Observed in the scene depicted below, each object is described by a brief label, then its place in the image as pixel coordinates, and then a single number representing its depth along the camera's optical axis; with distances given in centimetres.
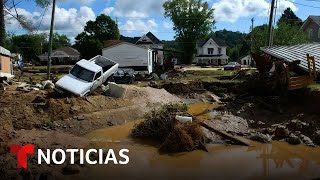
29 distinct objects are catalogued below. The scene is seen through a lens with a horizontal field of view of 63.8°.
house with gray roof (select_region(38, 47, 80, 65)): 5107
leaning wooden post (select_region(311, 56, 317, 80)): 1373
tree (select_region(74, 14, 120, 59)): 4790
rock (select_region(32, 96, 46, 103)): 1328
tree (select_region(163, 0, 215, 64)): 5408
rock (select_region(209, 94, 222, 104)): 1769
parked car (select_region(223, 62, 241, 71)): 3439
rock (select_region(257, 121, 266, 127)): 1216
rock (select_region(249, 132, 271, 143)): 1052
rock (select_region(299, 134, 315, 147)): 1014
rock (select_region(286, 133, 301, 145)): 1023
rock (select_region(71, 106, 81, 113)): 1256
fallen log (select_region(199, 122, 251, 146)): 1023
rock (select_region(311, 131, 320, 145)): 1023
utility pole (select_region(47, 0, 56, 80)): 2018
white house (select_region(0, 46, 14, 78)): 1975
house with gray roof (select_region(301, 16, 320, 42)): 3885
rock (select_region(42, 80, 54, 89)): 1606
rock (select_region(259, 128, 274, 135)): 1125
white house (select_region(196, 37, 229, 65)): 5899
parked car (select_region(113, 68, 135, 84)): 2197
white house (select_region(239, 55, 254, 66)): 5887
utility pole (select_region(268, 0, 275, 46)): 2360
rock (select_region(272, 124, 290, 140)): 1076
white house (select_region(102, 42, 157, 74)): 2923
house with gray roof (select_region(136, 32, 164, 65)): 5404
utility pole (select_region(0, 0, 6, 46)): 1775
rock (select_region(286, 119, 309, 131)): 1126
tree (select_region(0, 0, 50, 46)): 1629
